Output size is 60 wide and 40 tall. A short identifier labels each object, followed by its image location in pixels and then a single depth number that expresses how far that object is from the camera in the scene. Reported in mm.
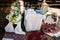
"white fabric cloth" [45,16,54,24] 2039
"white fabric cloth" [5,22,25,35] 1909
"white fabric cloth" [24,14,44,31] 1921
